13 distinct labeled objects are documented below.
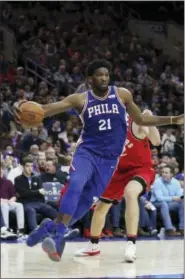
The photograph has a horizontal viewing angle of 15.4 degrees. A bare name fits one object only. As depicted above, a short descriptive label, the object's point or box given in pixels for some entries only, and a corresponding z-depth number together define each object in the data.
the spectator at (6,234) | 10.53
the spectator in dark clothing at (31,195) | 10.96
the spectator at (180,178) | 13.00
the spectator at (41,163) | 11.79
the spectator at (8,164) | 11.70
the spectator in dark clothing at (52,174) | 11.63
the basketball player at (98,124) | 6.67
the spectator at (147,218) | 11.76
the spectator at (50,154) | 12.13
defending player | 7.64
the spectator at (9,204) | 10.70
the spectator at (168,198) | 11.91
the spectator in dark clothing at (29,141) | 13.24
